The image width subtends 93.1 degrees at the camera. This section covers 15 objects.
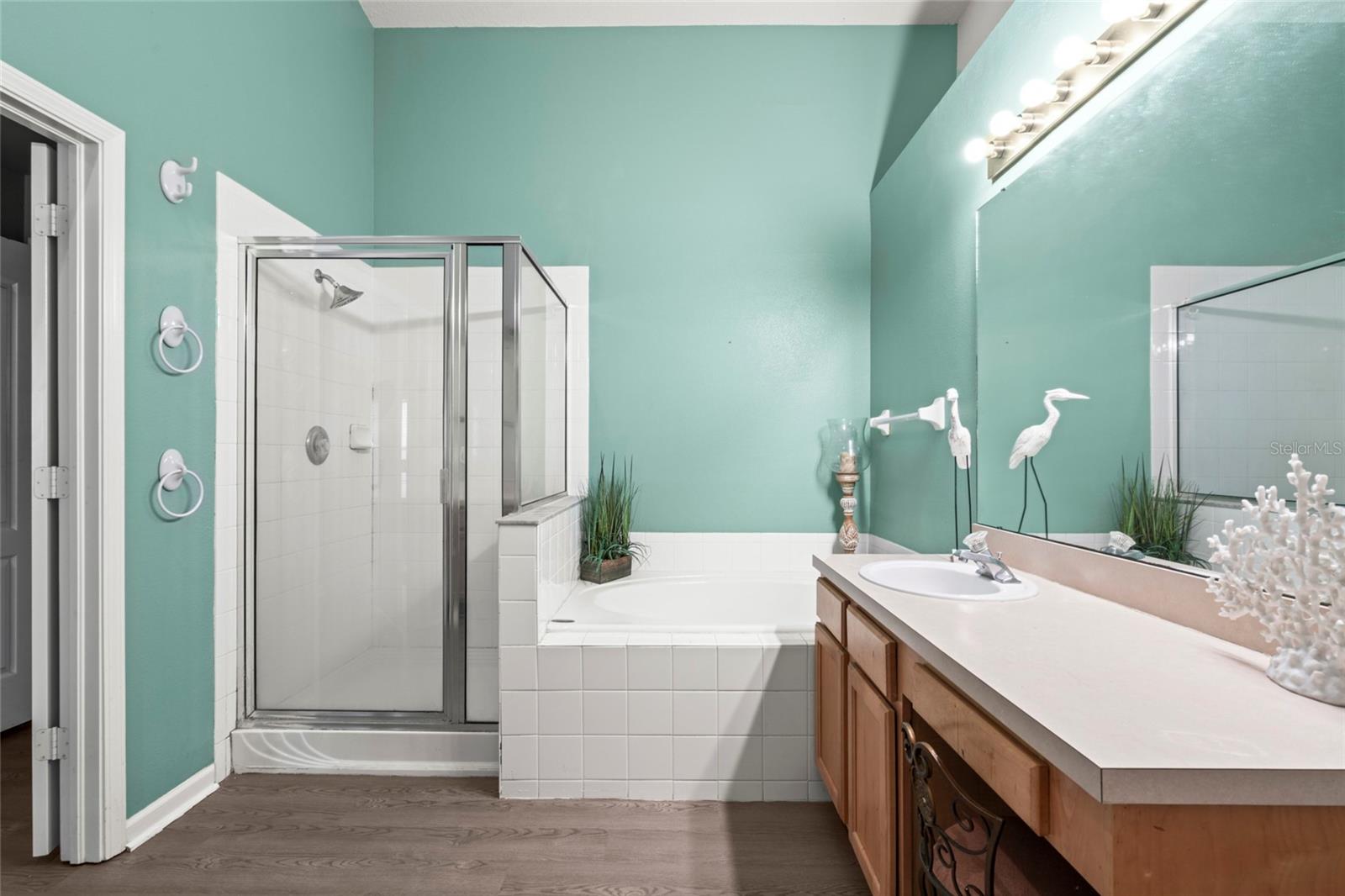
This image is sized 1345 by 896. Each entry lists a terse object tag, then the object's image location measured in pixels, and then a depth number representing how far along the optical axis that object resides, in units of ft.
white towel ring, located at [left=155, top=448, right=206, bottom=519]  6.00
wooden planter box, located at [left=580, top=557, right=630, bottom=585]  8.91
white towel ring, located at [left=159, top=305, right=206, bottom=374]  6.02
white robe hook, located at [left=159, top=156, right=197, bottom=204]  6.08
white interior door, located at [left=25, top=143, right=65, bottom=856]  5.29
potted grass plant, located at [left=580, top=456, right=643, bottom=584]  9.00
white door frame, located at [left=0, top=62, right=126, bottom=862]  5.30
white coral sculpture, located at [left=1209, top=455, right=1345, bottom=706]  2.61
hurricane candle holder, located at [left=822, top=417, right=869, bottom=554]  9.62
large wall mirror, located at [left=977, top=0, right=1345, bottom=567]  3.20
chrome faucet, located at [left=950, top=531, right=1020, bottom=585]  4.95
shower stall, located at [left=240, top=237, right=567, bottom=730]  7.22
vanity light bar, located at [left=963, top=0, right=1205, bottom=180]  4.34
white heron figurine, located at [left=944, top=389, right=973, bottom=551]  6.63
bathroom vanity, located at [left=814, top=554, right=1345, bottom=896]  2.13
